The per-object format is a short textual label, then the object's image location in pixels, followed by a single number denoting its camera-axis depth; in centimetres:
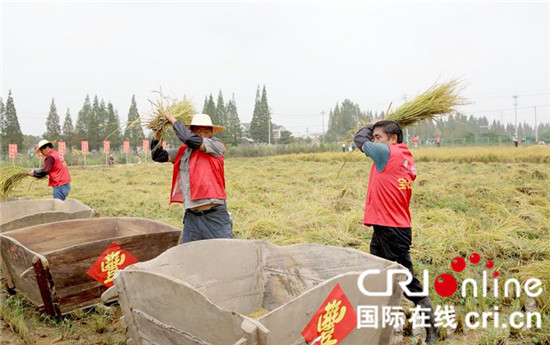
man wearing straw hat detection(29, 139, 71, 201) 553
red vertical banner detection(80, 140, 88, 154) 2497
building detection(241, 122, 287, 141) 7719
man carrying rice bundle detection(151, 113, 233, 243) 336
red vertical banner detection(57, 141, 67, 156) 2292
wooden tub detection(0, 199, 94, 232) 441
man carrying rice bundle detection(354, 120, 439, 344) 284
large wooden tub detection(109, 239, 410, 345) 178
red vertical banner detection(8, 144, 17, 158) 2047
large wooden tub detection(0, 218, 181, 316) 302
